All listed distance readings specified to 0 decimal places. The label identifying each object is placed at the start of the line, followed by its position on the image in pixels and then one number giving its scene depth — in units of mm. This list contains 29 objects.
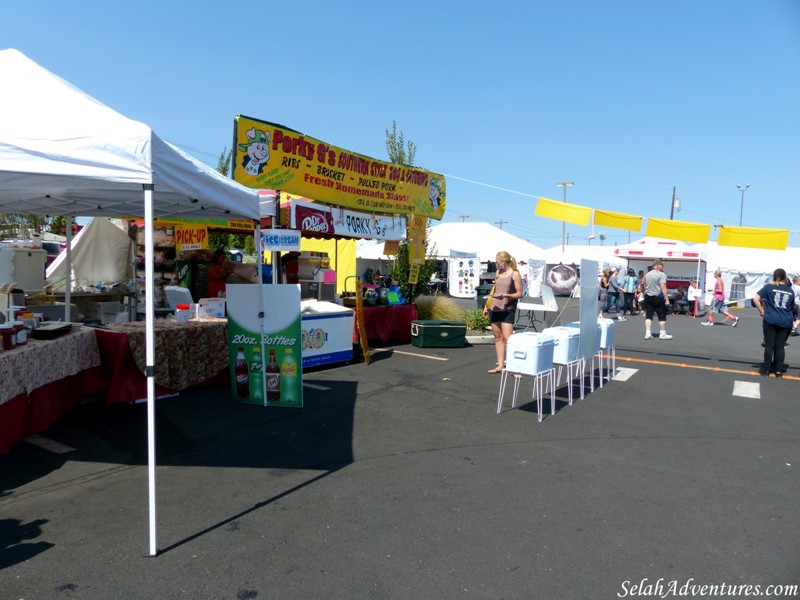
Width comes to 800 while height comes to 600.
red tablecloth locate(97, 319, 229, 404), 5852
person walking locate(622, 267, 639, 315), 21578
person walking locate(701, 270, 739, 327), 19052
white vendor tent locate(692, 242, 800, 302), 29328
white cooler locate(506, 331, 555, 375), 5922
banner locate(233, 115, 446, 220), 8844
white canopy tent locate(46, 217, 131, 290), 10953
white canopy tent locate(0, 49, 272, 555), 3480
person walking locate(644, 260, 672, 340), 13267
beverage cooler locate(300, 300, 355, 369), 8453
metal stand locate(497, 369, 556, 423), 6065
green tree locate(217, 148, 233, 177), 20714
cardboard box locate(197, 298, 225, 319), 7336
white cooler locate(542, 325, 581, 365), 6535
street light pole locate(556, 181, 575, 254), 37506
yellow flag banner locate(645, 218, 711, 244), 11148
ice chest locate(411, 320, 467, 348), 10930
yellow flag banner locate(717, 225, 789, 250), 10664
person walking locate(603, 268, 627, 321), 20812
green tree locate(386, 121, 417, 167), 16562
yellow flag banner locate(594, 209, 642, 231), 11672
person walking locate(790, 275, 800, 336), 17492
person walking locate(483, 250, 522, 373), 8148
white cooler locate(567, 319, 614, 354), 7852
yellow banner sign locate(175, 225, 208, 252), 13297
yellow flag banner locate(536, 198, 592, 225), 11500
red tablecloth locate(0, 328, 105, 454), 4480
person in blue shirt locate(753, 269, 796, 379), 8688
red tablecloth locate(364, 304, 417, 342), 10750
